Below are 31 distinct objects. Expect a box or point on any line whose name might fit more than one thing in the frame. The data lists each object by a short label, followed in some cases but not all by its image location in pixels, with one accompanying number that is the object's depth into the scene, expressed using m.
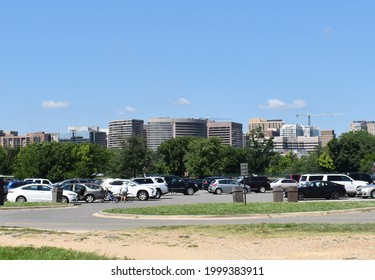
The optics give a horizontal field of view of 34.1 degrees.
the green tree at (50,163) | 96.00
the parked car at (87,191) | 43.22
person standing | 42.03
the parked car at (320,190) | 41.47
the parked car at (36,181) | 57.53
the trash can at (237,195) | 34.12
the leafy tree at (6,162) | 141.50
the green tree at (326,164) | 111.81
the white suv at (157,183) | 48.66
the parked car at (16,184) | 52.23
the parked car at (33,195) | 40.47
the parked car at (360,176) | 51.21
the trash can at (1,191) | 34.50
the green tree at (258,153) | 111.25
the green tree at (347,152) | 112.75
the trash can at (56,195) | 39.50
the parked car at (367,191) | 42.34
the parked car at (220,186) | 58.09
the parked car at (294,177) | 62.60
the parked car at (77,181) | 54.79
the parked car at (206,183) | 68.03
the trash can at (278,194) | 34.50
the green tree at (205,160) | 107.19
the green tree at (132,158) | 90.50
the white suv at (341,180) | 45.66
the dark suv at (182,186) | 56.81
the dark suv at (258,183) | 60.03
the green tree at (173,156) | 127.50
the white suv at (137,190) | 45.31
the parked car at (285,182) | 52.94
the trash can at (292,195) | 35.00
